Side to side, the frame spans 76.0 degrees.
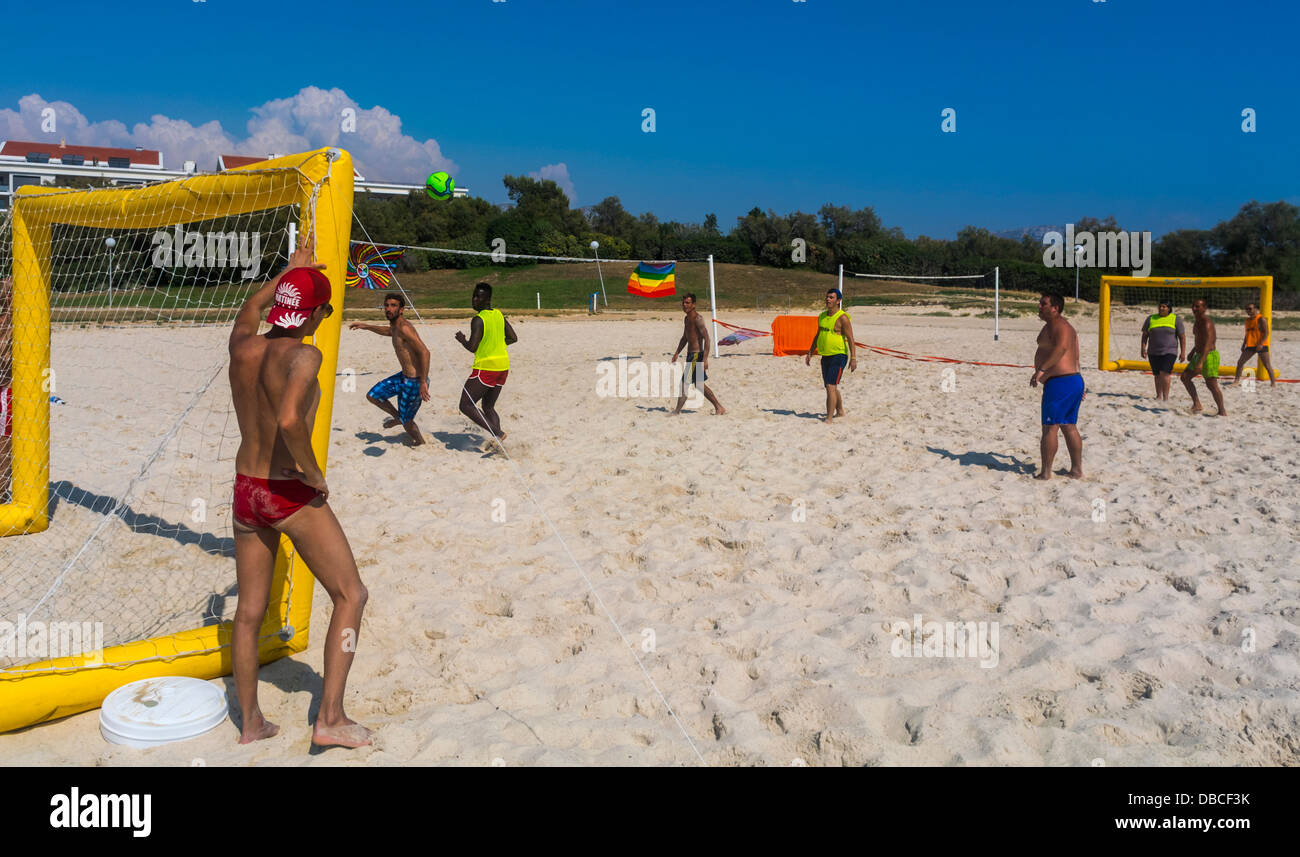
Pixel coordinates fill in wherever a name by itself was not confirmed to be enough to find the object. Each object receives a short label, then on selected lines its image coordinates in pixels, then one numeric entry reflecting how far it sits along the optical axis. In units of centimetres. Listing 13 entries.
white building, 6340
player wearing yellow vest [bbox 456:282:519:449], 743
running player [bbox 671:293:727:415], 936
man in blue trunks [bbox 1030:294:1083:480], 653
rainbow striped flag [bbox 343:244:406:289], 1029
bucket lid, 292
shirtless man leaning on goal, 271
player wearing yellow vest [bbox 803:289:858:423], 902
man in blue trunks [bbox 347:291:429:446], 729
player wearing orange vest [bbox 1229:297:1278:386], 1141
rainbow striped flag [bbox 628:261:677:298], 1491
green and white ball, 645
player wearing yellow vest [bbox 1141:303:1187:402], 1027
